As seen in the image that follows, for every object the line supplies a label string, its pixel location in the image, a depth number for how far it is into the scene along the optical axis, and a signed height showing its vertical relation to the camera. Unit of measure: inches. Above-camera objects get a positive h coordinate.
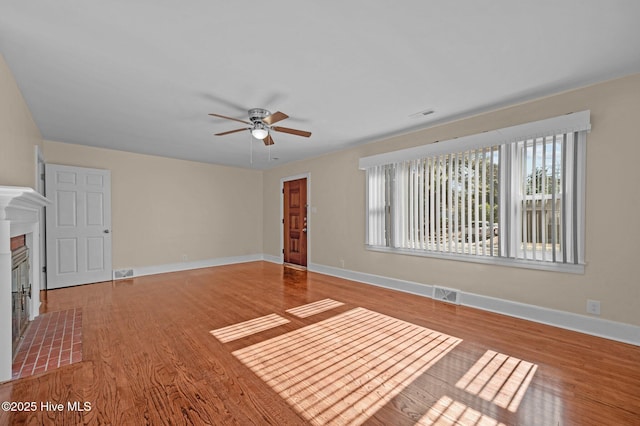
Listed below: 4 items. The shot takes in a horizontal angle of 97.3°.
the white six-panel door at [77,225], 188.1 -9.3
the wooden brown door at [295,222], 260.8 -9.6
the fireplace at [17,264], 83.4 -19.2
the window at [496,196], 117.6 +7.6
